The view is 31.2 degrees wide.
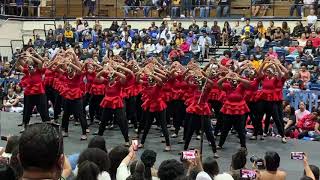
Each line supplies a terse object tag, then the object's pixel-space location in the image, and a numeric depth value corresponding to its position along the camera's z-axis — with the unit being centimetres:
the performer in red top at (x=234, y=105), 1005
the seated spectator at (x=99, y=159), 475
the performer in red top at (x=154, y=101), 1023
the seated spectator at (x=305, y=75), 1433
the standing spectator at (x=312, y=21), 1913
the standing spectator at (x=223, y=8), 2191
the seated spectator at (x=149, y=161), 545
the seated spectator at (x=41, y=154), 234
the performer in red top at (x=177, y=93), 1099
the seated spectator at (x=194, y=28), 2018
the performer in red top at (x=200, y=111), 971
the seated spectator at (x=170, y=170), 483
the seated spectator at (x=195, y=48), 1886
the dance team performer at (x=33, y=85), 1102
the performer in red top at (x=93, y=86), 1159
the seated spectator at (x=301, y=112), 1230
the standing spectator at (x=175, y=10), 2273
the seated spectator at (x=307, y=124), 1195
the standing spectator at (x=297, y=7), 2059
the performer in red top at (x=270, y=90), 1080
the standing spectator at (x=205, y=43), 1903
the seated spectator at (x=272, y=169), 600
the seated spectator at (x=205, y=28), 2000
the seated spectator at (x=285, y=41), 1767
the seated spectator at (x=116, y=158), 548
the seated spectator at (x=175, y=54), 1672
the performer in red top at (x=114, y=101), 1031
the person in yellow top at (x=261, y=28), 1883
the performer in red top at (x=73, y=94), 1089
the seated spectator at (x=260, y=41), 1802
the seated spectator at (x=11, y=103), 1511
